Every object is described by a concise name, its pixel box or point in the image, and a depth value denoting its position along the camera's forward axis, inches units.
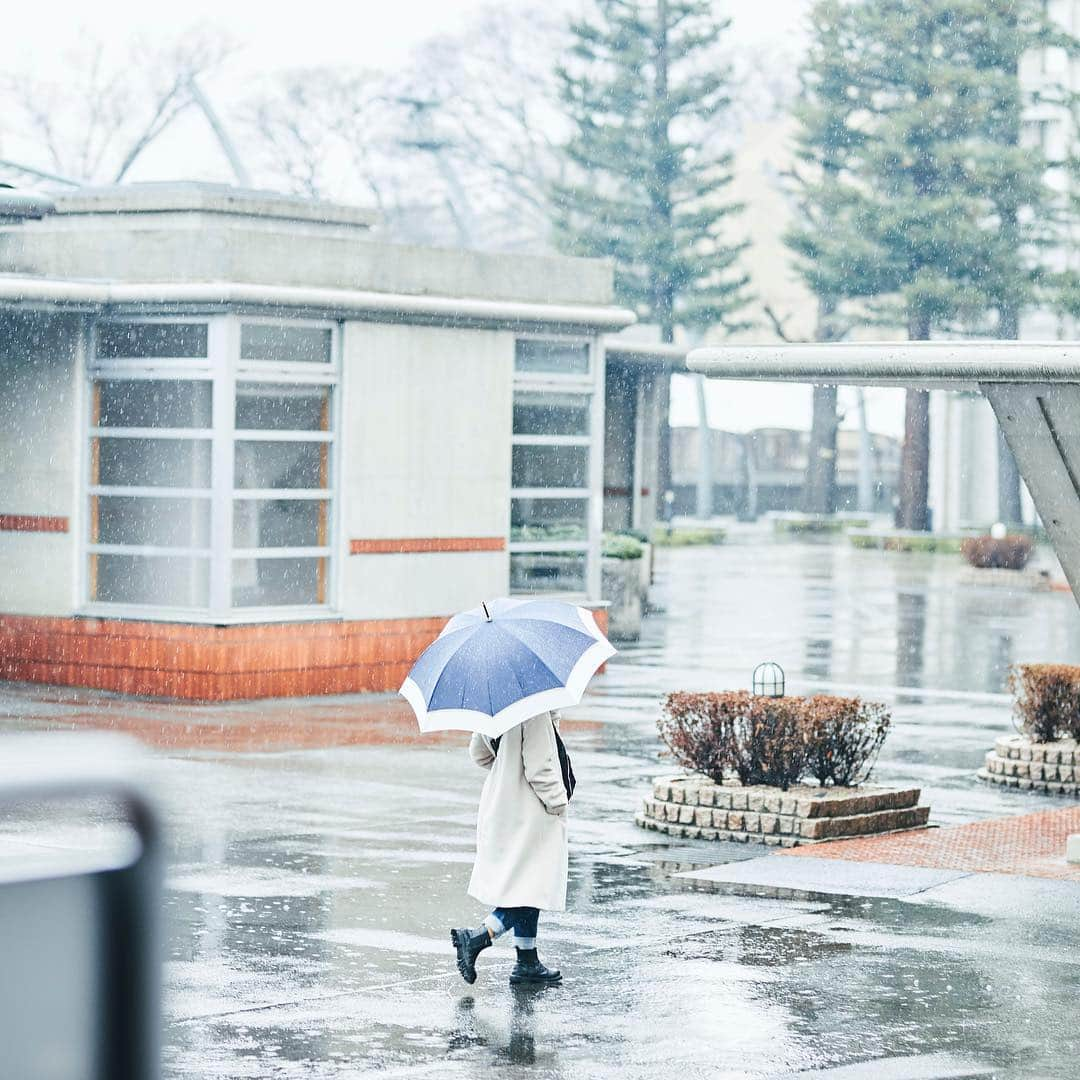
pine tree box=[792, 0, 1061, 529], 2038.6
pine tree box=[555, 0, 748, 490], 2268.7
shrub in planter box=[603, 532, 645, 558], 1053.8
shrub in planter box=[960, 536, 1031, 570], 1668.3
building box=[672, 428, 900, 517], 3011.8
